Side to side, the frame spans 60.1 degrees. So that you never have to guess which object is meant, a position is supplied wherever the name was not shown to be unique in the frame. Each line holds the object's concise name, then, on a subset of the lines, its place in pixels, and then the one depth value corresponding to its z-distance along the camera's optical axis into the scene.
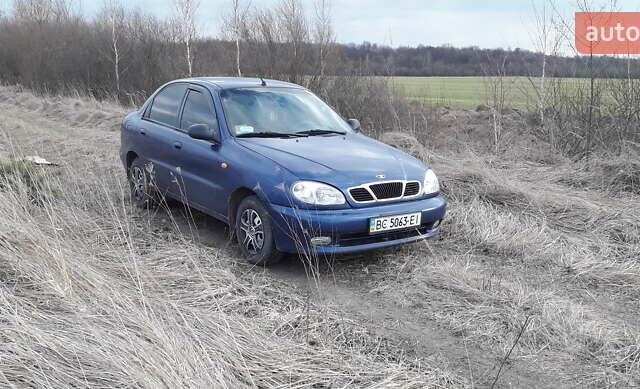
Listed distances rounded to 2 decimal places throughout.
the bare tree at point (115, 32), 22.39
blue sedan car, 4.38
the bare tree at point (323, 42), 16.86
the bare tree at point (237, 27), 18.78
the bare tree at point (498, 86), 10.60
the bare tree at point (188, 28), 20.36
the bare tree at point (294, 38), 17.28
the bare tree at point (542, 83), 9.90
